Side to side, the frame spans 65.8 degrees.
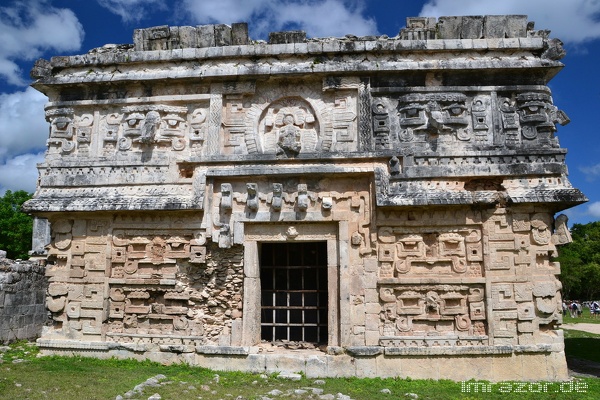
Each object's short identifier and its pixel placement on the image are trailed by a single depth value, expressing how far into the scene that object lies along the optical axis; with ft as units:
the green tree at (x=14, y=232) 85.51
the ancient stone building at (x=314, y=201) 25.35
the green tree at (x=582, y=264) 94.48
